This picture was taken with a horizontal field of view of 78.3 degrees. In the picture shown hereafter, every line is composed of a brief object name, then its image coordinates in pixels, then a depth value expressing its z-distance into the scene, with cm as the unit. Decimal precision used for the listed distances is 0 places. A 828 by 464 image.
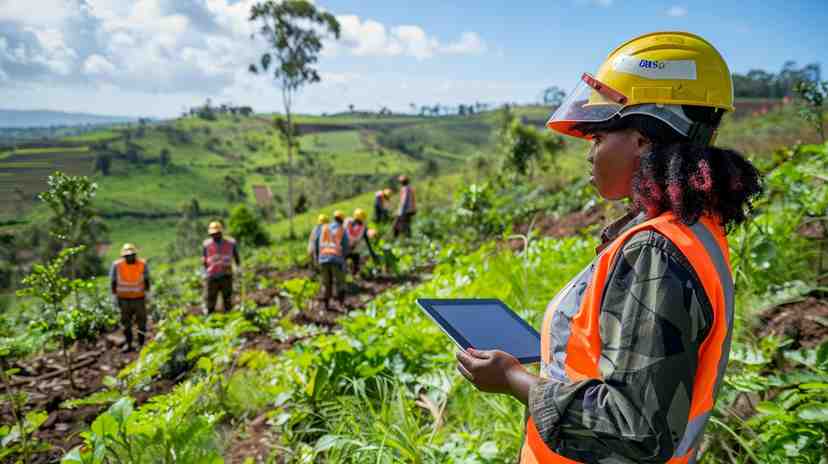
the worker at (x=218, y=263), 832
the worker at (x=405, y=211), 1278
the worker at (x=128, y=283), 750
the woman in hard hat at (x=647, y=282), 100
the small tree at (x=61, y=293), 410
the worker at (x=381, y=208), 1409
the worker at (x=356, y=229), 1014
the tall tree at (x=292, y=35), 2300
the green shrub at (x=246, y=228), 2481
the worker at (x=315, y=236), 890
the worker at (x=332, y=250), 857
